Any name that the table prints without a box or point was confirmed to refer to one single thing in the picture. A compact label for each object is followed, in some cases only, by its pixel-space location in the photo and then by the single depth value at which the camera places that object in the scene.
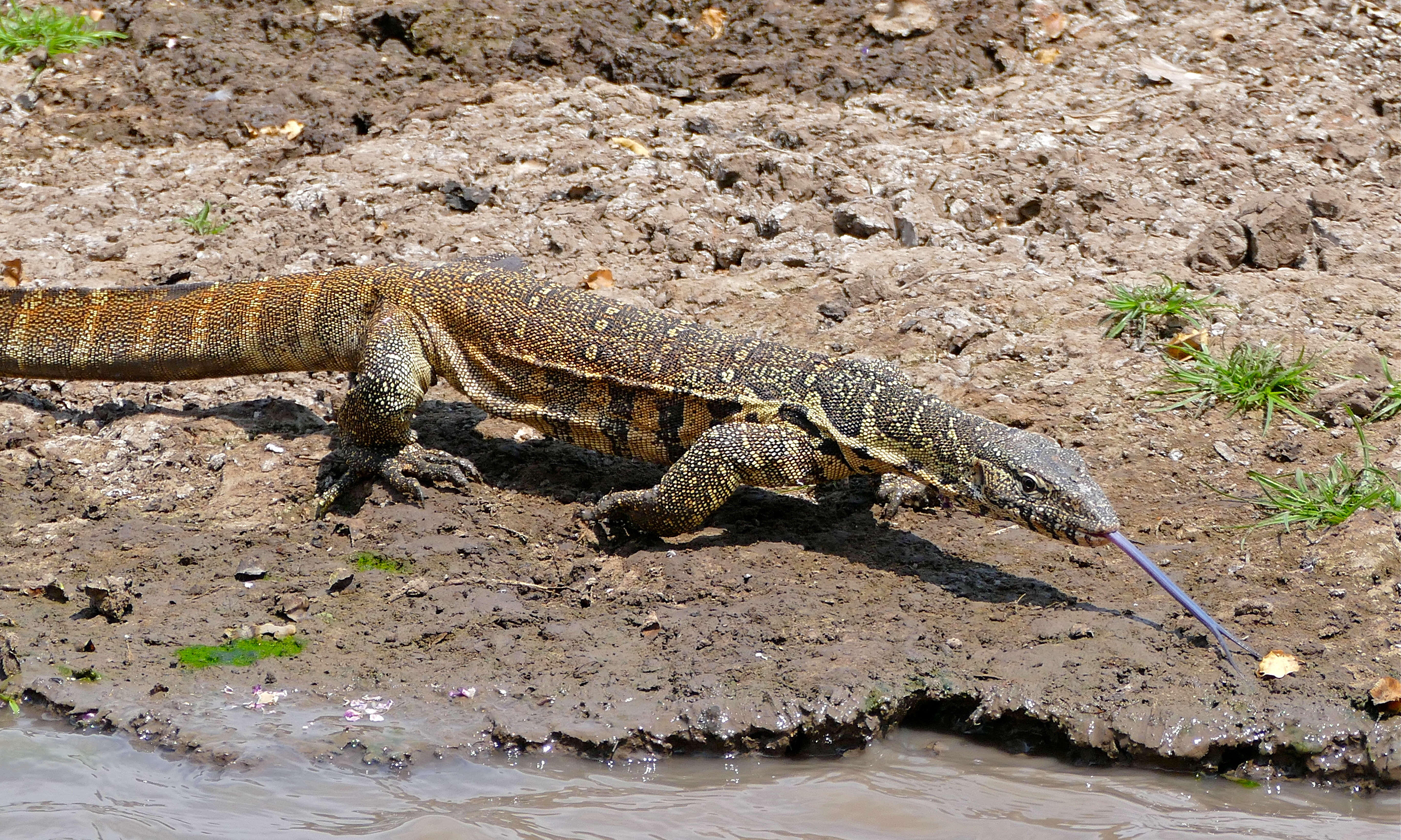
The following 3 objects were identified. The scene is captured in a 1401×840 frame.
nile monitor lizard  11.73
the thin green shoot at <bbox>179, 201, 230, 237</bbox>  17.23
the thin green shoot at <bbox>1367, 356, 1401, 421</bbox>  13.10
